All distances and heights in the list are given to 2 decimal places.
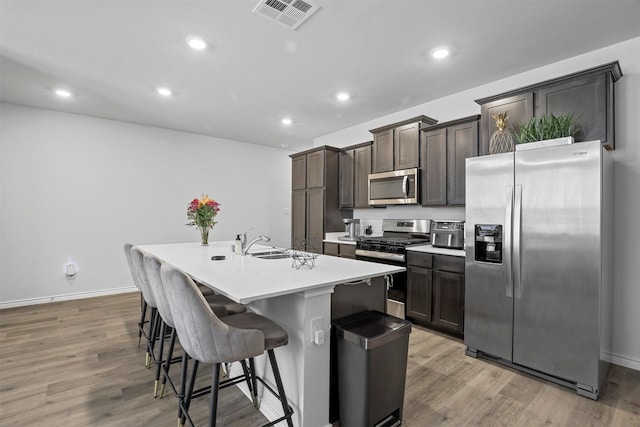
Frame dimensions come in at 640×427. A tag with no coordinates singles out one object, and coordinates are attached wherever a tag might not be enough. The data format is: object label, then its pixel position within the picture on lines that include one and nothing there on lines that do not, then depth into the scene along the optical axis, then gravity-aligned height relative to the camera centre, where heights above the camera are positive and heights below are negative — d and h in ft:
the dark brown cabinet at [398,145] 12.60 +3.08
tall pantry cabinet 16.11 +0.88
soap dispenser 9.07 -1.00
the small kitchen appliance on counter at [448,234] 10.75 -0.66
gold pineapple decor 9.59 +2.49
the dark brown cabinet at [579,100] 8.02 +3.33
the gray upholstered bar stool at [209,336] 4.58 -1.89
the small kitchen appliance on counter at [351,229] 15.43 -0.72
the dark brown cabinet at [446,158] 10.98 +2.19
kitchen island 5.09 -1.81
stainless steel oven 11.56 -1.26
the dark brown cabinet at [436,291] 9.93 -2.58
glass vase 11.33 -0.84
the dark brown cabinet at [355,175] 14.99 +2.02
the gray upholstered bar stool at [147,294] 7.06 -1.94
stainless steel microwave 12.61 +1.21
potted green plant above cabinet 7.80 +2.27
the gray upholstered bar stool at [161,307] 5.72 -1.90
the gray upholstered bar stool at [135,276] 8.07 -1.69
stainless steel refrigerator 6.97 -1.10
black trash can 5.31 -2.77
